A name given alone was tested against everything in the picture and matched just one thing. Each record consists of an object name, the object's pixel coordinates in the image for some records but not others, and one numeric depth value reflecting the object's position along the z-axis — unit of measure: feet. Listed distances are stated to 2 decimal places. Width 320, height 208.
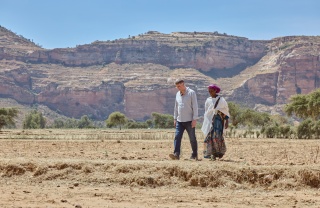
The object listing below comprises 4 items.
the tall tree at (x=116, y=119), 297.33
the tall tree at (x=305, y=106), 182.09
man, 43.70
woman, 43.01
